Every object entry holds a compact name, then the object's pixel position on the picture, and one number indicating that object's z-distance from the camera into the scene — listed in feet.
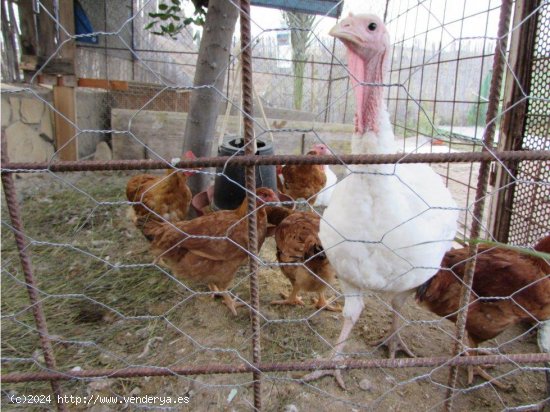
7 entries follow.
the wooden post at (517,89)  7.05
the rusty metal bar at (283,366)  3.94
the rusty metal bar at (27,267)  3.48
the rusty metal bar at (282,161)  3.37
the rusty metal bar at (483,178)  3.24
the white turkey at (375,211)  4.71
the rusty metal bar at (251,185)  3.23
